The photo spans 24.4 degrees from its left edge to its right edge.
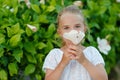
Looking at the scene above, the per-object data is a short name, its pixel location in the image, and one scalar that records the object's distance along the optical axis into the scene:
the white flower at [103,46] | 2.96
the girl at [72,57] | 2.10
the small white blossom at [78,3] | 2.95
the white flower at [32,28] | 2.59
